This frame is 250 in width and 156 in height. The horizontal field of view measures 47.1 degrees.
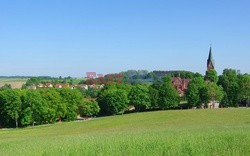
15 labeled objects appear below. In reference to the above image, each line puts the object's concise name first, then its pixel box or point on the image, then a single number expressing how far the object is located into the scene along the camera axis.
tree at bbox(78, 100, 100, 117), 79.01
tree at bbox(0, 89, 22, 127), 64.81
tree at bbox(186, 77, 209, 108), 81.06
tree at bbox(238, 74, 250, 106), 85.38
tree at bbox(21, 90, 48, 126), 64.06
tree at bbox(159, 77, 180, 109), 82.19
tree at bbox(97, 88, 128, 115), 81.06
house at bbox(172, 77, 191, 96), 136.25
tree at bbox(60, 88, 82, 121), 71.11
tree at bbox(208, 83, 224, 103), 80.25
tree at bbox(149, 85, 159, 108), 84.00
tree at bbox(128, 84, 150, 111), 83.31
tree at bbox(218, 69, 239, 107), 85.69
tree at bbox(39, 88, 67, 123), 66.31
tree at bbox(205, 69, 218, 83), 116.33
